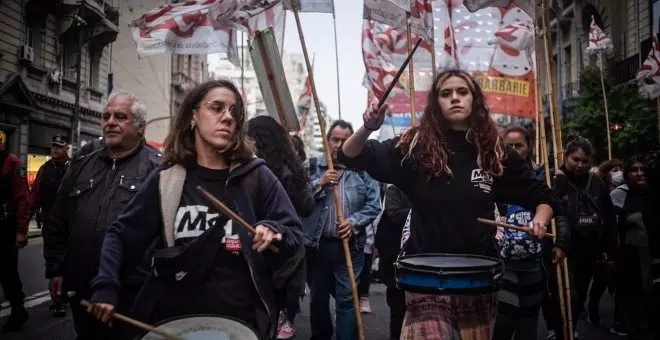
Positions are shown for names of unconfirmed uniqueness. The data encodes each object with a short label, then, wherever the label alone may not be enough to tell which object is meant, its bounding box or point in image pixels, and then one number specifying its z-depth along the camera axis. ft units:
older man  12.34
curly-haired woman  10.01
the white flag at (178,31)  19.76
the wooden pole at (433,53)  17.32
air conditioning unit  69.15
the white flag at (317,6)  16.11
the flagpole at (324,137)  12.51
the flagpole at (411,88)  14.52
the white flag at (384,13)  17.87
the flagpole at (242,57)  19.44
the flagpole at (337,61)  18.79
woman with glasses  8.23
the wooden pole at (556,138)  14.93
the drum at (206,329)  7.17
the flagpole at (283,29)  19.39
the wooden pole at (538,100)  17.47
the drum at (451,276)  8.66
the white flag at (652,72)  37.00
